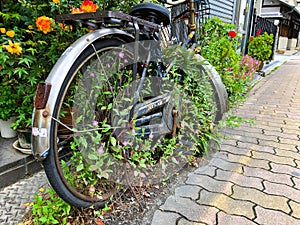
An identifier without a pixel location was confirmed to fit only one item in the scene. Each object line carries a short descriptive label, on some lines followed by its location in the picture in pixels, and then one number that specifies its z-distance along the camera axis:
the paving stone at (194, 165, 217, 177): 1.84
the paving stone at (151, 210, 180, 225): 1.32
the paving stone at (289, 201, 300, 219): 1.41
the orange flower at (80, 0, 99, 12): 1.29
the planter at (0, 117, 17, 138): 1.87
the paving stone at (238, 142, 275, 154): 2.25
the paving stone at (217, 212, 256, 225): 1.34
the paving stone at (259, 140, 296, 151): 2.32
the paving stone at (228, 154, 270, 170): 1.98
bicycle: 1.04
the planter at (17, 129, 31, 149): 1.79
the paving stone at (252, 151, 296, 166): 2.04
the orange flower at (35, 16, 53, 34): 1.42
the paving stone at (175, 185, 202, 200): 1.56
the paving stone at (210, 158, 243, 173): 1.91
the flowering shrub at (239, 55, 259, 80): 3.95
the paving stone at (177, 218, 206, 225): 1.32
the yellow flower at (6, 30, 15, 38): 1.48
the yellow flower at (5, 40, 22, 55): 1.45
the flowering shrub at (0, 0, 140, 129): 1.53
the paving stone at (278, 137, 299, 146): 2.42
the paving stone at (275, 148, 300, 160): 2.15
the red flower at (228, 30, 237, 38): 3.35
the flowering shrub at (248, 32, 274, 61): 6.83
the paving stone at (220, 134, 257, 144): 2.45
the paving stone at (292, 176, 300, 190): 1.70
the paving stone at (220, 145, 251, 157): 2.18
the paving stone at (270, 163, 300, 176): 1.88
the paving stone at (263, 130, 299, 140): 2.58
